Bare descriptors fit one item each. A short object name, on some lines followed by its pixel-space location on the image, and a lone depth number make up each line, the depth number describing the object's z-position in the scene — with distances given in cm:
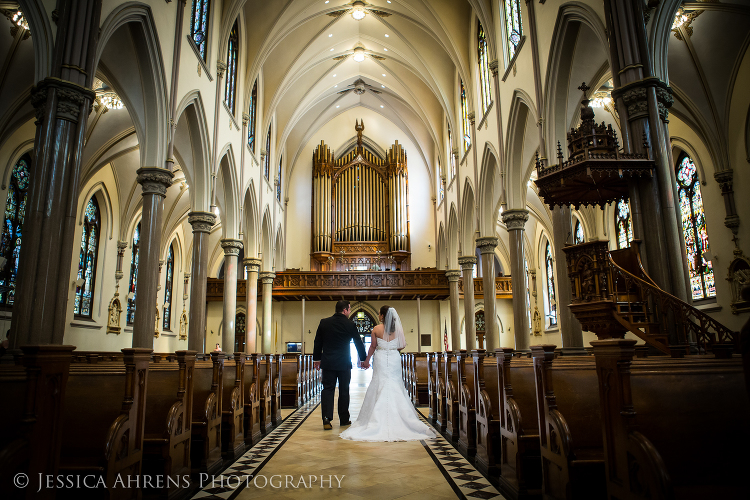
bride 639
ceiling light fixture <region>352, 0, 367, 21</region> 1836
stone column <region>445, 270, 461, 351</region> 2072
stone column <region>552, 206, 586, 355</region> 965
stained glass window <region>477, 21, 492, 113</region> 1573
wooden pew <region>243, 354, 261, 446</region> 636
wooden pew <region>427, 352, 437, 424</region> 836
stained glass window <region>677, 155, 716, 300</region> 1334
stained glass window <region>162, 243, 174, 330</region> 2447
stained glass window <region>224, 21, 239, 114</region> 1543
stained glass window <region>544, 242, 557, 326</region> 2342
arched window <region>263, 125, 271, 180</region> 2113
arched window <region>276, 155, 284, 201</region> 2374
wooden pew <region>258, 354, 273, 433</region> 730
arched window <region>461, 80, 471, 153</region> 1843
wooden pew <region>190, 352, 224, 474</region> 481
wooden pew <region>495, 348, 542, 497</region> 391
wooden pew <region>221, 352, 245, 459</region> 558
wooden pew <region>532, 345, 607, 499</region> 312
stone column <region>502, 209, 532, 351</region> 1281
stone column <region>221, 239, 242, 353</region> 1454
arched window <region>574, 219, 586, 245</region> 2083
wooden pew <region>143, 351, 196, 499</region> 393
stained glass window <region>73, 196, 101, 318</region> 1695
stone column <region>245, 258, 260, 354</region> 1870
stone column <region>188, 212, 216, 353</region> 1239
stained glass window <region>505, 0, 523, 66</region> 1266
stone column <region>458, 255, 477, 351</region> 1820
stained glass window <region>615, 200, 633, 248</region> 1731
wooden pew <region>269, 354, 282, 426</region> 820
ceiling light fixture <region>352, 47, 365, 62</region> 2178
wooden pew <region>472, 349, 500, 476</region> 466
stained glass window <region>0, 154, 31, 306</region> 1309
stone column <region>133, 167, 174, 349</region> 938
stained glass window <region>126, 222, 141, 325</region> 1997
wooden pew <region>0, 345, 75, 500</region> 248
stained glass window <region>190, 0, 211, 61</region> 1230
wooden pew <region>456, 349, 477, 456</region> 554
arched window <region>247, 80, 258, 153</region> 1823
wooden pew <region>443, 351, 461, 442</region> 645
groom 714
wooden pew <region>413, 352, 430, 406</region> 1109
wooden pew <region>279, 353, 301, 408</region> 1079
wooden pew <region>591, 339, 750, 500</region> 250
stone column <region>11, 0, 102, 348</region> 622
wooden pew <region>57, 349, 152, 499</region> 318
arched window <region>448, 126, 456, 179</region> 2061
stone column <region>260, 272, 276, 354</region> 2119
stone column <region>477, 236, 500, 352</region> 1504
